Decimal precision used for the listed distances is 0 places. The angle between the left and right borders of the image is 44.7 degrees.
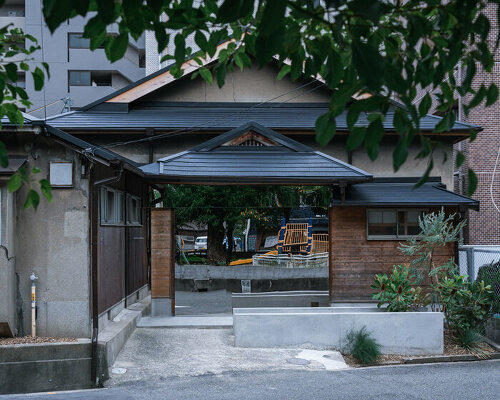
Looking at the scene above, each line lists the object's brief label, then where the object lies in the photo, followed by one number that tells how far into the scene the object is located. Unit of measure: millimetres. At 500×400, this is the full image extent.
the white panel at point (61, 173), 9969
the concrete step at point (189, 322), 12906
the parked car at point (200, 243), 48594
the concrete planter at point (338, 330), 11227
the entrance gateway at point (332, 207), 13531
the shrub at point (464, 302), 11570
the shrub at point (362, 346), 10617
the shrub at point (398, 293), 11852
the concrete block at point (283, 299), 15558
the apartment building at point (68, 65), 40656
